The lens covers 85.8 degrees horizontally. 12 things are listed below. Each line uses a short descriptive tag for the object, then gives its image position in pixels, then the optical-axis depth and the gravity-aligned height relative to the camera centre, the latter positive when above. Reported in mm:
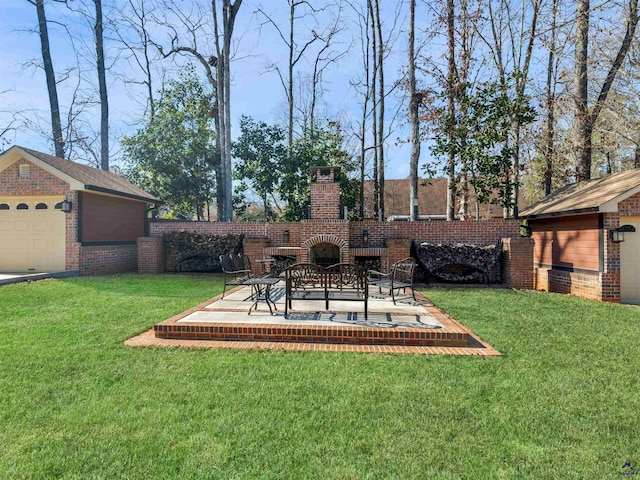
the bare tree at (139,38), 18984 +11615
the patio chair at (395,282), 6199 -749
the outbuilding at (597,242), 7473 -15
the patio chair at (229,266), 5928 -479
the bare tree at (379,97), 16219 +7012
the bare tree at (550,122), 12516 +4398
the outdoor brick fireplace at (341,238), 9251 +97
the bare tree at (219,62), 14109 +8648
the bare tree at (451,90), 11961 +5369
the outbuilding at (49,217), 9992 +739
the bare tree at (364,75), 17562 +8742
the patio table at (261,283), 5531 -669
